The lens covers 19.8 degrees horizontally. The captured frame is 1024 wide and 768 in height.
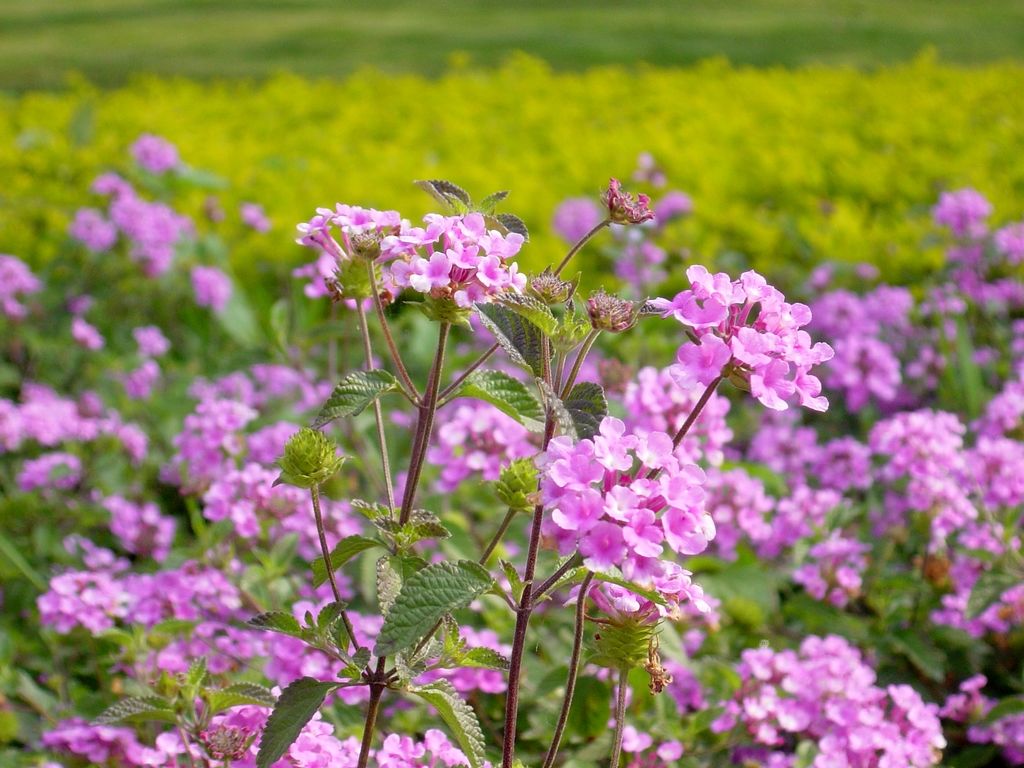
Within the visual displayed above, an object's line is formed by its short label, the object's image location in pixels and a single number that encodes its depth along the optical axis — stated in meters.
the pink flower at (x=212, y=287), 1.18
